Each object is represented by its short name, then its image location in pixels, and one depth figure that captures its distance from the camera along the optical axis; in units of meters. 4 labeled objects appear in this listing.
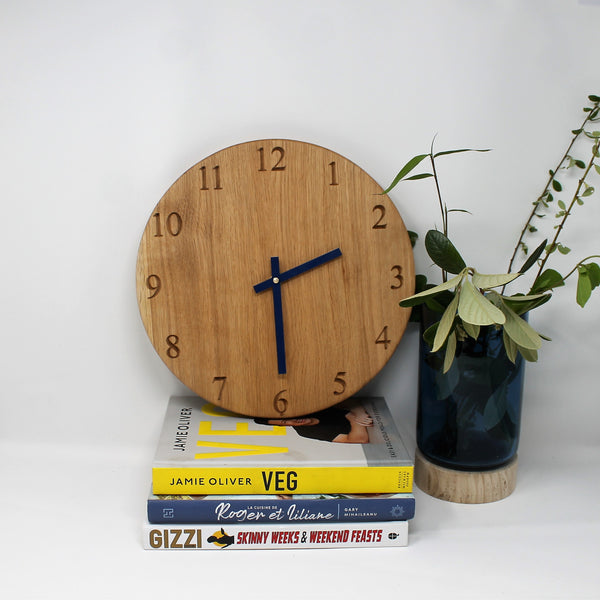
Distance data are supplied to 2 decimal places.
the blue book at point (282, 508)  0.91
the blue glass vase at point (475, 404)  1.02
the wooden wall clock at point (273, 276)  1.05
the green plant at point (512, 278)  0.85
